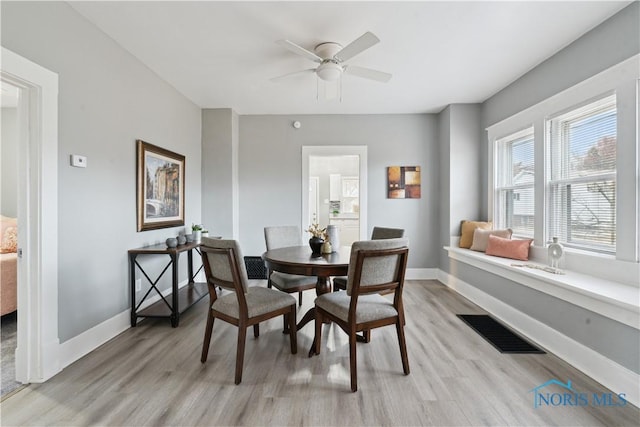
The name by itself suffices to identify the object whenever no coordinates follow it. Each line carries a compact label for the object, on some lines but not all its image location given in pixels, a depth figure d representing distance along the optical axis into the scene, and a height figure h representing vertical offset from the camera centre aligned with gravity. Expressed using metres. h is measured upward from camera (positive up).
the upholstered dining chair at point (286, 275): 2.66 -0.64
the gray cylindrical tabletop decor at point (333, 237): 2.70 -0.25
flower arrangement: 2.60 -0.20
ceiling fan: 2.23 +1.31
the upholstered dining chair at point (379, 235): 2.72 -0.26
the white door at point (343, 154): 4.55 +0.72
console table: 2.74 -0.86
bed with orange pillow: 2.62 -0.69
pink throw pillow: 3.05 -0.42
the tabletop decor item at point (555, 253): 2.48 -0.37
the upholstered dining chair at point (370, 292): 1.79 -0.55
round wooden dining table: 2.07 -0.40
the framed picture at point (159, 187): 2.91 +0.28
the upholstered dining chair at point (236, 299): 1.88 -0.66
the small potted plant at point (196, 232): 3.44 -0.27
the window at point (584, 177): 2.28 +0.32
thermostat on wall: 2.12 +0.39
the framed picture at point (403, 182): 4.55 +0.49
